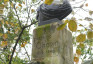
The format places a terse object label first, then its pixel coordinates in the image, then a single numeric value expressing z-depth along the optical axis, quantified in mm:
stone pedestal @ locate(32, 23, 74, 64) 3906
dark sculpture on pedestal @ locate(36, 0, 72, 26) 4227
